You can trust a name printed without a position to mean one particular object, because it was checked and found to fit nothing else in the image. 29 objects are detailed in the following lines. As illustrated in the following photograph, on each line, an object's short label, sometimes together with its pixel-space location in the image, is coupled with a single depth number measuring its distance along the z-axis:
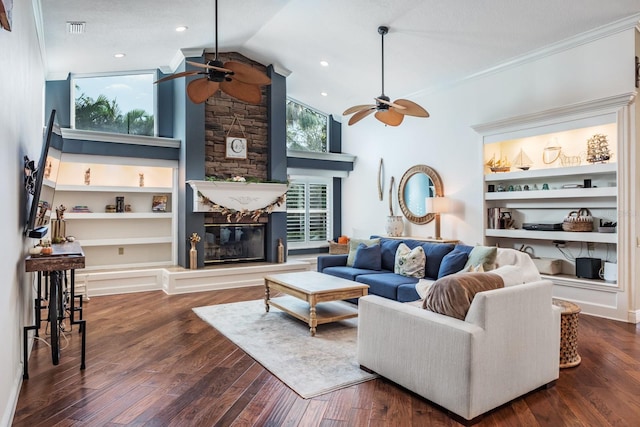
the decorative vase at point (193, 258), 6.61
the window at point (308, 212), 8.84
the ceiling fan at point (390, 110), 4.54
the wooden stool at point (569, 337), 3.26
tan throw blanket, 2.62
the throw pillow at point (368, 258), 5.68
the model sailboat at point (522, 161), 5.79
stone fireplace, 6.72
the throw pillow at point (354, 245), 5.92
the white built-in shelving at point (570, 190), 4.65
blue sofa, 4.73
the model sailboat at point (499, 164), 5.99
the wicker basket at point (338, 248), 8.23
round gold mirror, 6.91
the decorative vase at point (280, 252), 7.39
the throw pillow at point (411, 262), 5.14
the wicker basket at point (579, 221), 5.02
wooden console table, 3.14
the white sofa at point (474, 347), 2.44
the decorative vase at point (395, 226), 7.34
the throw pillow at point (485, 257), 4.27
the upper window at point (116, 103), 6.76
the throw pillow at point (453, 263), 4.73
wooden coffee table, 4.19
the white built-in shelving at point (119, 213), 6.57
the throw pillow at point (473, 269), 3.55
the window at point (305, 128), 8.75
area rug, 3.08
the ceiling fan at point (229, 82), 3.69
